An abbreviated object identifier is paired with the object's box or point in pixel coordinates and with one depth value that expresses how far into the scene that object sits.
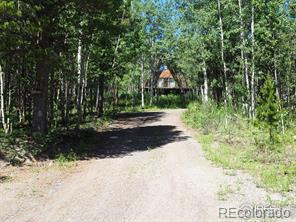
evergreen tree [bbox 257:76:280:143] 9.65
